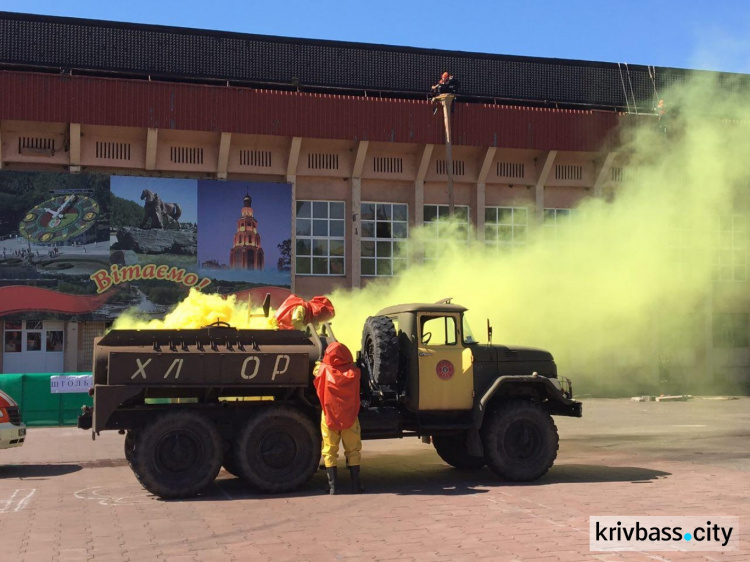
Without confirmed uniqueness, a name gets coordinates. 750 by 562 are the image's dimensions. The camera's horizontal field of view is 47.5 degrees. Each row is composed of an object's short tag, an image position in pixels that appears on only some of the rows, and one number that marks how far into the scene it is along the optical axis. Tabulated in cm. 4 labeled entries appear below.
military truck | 1117
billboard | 2864
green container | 2069
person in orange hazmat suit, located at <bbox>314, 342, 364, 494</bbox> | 1118
